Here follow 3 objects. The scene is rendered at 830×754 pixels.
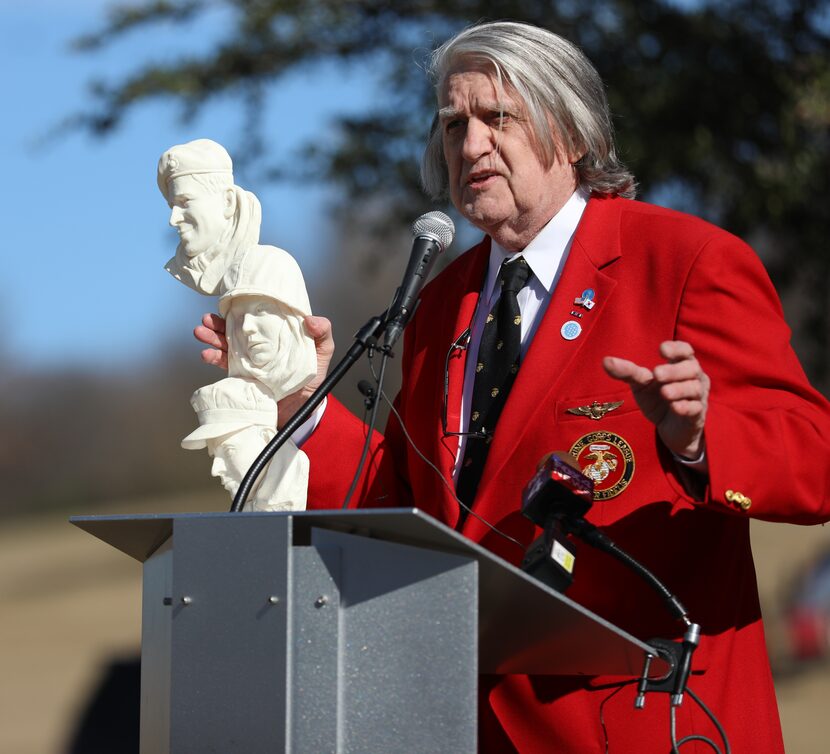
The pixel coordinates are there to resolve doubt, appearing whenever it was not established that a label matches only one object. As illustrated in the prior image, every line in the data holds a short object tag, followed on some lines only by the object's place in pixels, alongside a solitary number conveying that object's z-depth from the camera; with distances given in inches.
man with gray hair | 163.6
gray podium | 134.6
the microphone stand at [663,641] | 151.3
